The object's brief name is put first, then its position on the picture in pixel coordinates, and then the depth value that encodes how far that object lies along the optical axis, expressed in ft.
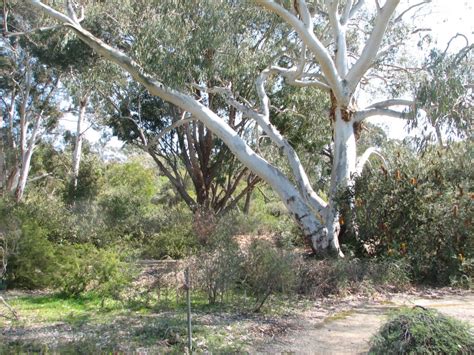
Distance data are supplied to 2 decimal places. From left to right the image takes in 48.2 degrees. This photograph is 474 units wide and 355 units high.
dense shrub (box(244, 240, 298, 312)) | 26.32
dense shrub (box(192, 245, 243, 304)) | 26.78
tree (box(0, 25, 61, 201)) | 93.45
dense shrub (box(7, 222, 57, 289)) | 33.32
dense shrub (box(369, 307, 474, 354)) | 15.26
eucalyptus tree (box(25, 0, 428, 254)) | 42.52
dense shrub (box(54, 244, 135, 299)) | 29.75
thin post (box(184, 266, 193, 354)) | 18.63
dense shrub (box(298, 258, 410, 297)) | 33.01
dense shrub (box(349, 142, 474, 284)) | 38.78
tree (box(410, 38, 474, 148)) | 37.47
